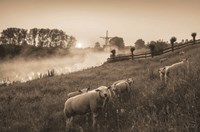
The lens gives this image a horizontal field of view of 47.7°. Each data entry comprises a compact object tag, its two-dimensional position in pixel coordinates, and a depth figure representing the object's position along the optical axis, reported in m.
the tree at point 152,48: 30.65
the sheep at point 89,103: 6.85
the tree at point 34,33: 86.06
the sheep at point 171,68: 9.96
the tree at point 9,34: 79.06
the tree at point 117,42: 100.29
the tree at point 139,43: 97.07
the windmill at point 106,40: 93.36
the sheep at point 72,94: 10.08
